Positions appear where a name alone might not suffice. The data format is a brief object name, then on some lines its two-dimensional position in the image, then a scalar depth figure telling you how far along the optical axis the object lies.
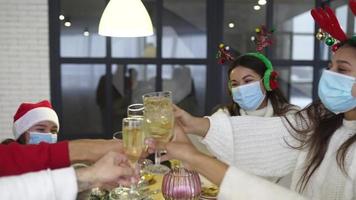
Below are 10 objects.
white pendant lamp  3.03
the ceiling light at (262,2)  5.31
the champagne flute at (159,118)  1.52
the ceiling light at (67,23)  5.16
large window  5.19
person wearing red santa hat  2.50
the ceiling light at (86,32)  5.24
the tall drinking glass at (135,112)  2.11
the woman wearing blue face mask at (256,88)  2.88
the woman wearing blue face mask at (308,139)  1.80
